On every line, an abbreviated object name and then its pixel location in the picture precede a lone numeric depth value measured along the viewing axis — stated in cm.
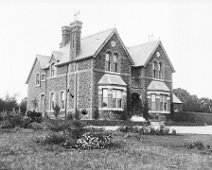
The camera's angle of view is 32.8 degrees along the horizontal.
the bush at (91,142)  1229
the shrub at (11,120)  1895
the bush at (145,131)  1898
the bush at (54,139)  1295
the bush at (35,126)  1919
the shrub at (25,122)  1948
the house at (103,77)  3494
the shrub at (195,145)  1396
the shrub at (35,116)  2328
